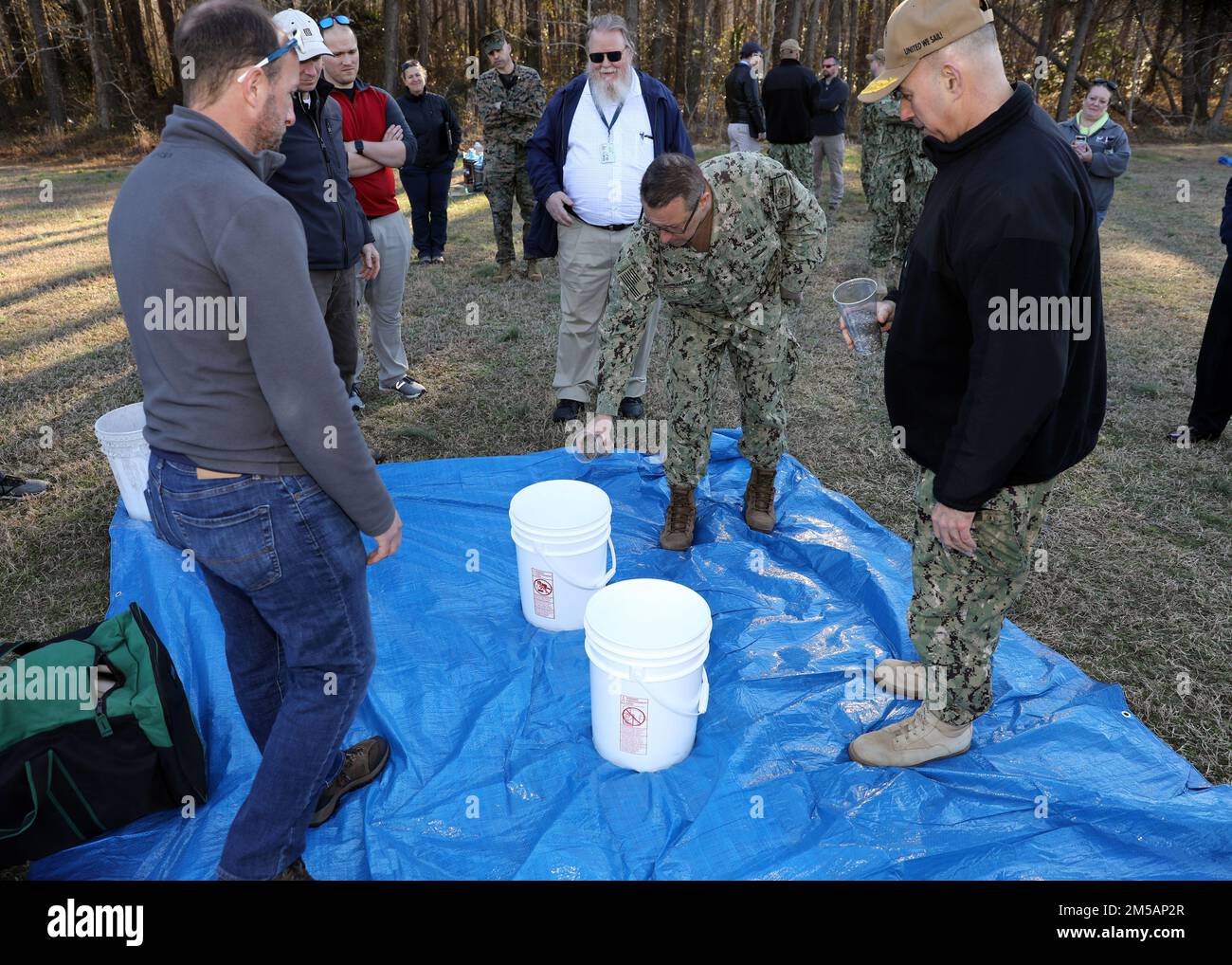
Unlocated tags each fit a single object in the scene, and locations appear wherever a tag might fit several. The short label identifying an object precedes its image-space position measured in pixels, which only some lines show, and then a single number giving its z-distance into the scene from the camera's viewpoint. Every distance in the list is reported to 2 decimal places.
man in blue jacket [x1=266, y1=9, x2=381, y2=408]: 3.58
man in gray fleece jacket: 1.46
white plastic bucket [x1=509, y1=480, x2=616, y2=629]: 2.79
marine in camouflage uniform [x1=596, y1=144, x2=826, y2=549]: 3.06
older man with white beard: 4.14
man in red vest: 4.42
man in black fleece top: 1.64
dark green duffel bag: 2.02
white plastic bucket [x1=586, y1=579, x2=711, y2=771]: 2.19
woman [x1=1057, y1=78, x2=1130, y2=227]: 5.93
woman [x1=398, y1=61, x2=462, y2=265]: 7.77
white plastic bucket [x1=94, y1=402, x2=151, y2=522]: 3.48
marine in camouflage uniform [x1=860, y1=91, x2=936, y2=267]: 6.26
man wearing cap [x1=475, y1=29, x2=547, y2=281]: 7.43
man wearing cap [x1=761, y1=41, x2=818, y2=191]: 8.62
